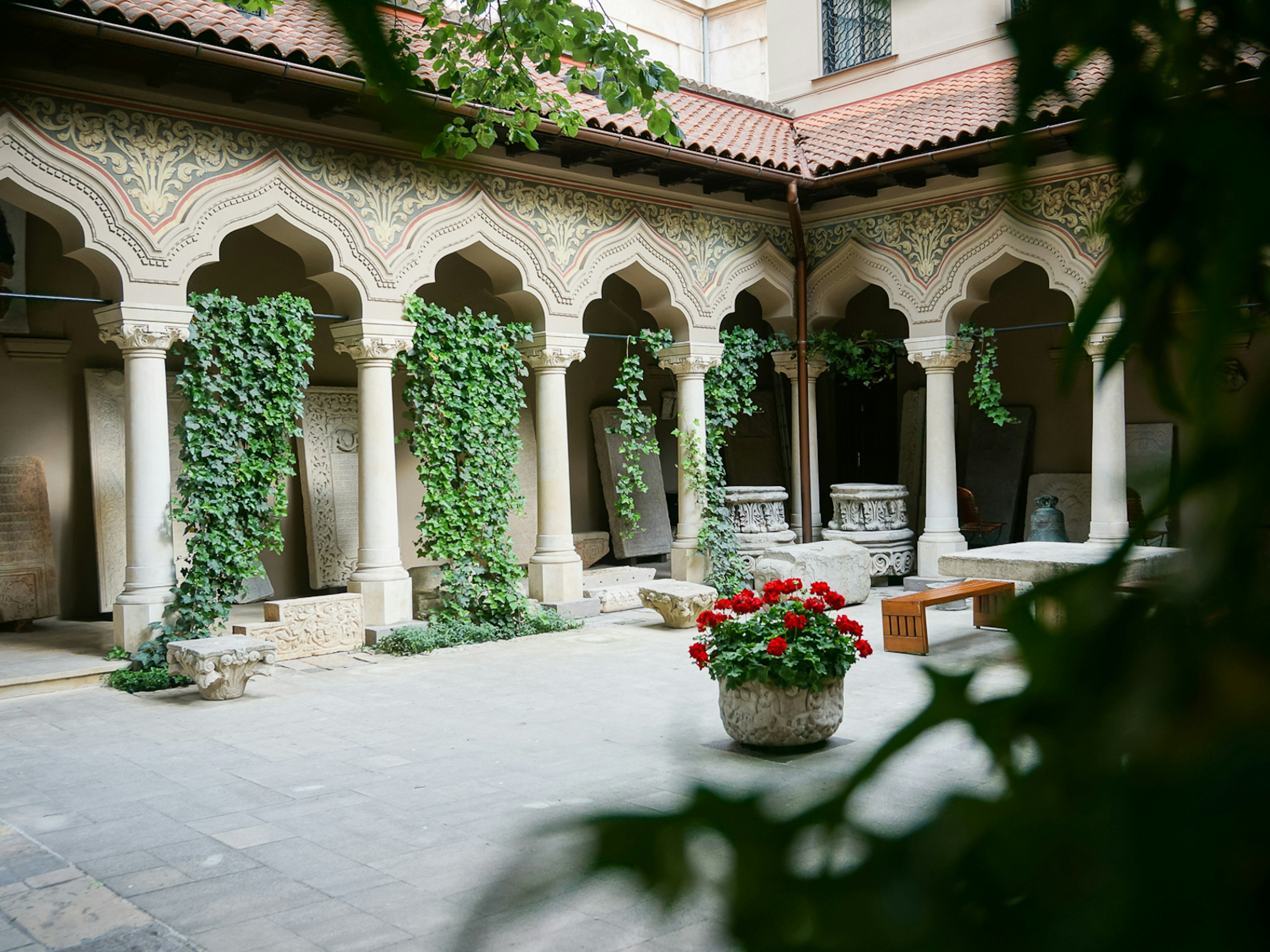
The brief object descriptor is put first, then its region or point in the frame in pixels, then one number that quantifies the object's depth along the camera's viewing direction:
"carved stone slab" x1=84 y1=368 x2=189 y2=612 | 10.70
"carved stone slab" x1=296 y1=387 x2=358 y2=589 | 12.02
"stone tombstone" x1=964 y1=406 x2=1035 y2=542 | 14.89
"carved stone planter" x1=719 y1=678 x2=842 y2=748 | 5.85
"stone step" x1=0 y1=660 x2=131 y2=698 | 8.11
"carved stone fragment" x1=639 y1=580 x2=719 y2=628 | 10.57
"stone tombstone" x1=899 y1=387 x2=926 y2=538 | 15.42
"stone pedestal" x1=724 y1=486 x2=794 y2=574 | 12.52
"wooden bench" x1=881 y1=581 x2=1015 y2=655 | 8.55
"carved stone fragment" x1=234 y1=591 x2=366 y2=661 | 9.41
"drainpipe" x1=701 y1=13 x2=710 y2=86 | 26.30
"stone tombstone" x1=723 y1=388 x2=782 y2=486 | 15.58
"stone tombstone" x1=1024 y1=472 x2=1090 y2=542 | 14.37
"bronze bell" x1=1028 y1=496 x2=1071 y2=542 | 12.48
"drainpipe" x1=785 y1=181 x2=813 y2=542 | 13.27
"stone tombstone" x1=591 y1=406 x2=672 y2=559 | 14.38
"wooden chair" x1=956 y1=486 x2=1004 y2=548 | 14.05
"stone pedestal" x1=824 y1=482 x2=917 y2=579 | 12.73
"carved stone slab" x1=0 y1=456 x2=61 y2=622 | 10.56
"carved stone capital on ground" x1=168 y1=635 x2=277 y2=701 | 7.78
